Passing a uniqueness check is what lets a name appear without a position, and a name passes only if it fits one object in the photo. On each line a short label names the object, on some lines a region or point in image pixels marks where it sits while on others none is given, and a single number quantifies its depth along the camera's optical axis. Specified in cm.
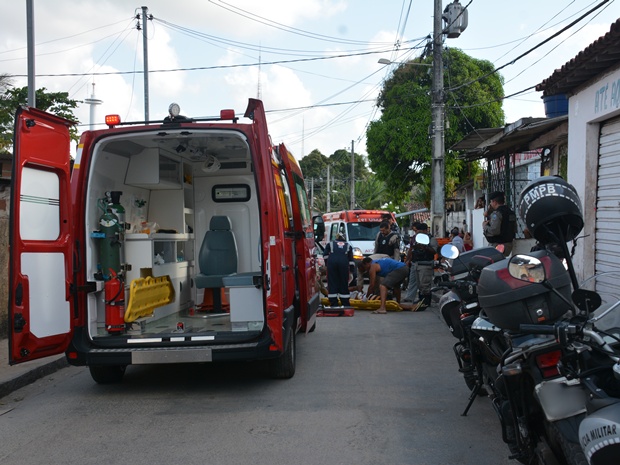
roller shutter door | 825
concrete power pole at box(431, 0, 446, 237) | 1692
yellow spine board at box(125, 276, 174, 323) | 680
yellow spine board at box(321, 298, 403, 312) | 1230
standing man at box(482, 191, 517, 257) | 820
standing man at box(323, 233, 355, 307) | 1176
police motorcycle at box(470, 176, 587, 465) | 314
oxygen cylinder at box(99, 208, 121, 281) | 673
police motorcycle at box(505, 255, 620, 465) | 264
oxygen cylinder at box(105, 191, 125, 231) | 697
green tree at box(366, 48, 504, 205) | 2536
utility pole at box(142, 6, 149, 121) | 2192
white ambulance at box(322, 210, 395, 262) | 2039
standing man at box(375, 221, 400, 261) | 1408
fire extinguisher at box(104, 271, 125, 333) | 653
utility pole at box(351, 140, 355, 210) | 4416
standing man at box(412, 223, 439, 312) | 1238
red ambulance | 564
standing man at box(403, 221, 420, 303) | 1302
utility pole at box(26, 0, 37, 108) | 952
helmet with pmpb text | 411
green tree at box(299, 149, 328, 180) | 6650
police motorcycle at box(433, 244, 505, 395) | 518
